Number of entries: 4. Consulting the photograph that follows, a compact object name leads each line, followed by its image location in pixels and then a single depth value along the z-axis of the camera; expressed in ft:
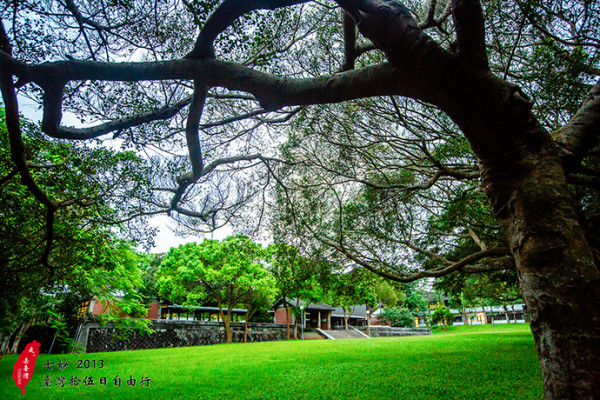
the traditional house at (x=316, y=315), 84.85
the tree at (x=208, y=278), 58.39
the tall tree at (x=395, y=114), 6.01
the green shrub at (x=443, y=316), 113.80
